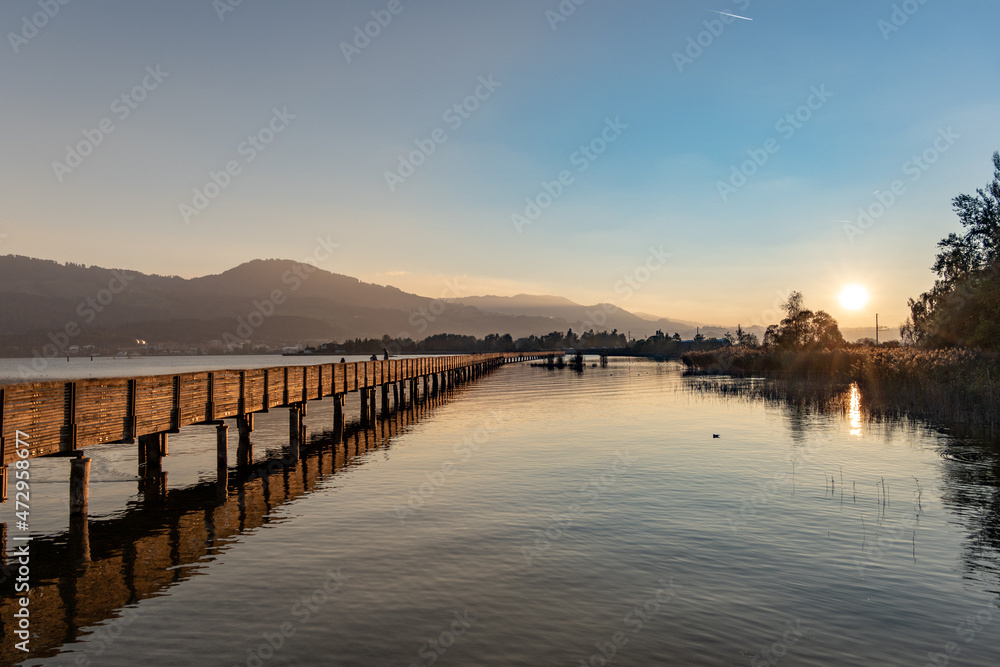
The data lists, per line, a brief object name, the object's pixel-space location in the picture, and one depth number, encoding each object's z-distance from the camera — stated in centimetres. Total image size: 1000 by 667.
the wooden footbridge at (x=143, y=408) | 1357
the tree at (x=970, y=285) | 4444
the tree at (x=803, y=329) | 10844
